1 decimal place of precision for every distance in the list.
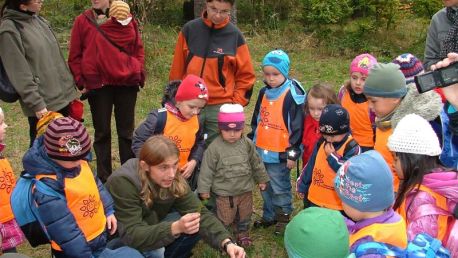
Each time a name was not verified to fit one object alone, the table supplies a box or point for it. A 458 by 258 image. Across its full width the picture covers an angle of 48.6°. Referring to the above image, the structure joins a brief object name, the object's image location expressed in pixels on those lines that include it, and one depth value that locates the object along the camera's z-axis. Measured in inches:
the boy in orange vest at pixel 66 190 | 109.5
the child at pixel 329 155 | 138.6
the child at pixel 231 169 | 152.6
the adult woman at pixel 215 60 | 171.2
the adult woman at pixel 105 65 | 176.7
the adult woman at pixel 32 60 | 154.2
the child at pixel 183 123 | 152.3
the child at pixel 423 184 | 98.3
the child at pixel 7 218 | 126.0
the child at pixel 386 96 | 132.2
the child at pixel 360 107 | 166.7
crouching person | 123.3
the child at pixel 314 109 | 158.9
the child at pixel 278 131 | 164.2
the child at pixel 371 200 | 88.3
